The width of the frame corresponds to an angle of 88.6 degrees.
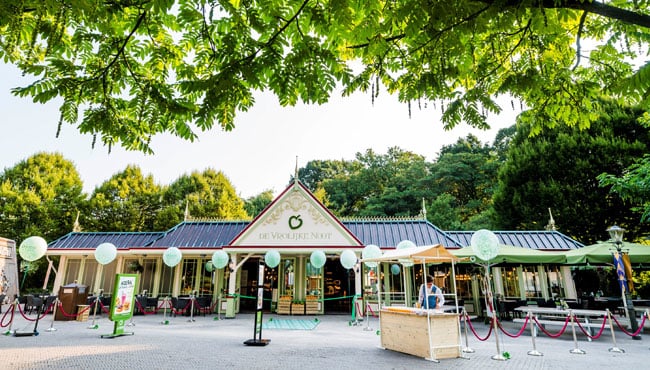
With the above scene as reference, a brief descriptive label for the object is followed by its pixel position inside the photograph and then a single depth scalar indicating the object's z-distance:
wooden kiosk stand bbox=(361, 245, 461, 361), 7.14
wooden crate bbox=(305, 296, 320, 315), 16.68
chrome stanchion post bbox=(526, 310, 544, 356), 7.61
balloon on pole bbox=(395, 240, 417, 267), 12.30
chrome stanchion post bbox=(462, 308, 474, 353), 7.84
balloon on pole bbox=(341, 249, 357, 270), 13.68
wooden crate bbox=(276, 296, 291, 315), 16.73
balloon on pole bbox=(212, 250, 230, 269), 14.77
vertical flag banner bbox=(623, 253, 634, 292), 10.24
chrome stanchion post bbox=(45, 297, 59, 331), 10.49
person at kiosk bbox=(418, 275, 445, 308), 8.25
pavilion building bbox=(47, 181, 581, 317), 16.00
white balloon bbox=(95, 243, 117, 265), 12.75
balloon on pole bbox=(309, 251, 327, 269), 14.20
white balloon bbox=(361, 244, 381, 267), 12.85
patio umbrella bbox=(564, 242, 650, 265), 11.22
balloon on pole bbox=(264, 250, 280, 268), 14.28
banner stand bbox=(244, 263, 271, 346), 8.59
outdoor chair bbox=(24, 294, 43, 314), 15.05
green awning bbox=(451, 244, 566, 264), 11.85
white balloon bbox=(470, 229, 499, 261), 7.96
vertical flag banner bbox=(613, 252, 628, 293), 10.21
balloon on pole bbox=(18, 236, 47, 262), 10.41
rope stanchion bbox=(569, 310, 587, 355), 7.84
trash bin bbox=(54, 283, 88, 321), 13.50
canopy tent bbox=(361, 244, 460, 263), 8.06
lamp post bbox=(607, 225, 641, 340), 10.33
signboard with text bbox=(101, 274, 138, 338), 9.30
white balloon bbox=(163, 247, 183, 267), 13.81
